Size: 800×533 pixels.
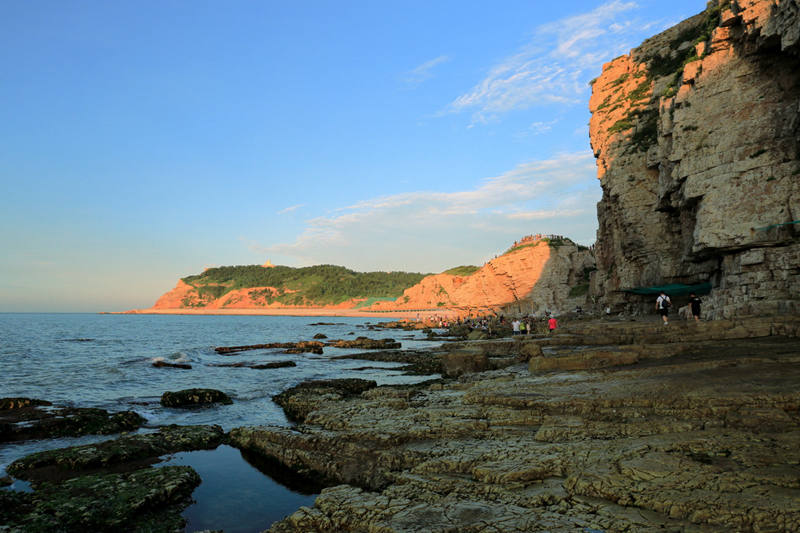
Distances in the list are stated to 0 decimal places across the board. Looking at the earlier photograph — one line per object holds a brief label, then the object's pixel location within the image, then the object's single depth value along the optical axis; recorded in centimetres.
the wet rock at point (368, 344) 3882
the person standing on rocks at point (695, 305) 2097
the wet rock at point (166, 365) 2694
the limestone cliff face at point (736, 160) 1928
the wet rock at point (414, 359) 2273
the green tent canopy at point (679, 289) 3014
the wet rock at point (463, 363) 1914
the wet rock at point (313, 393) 1357
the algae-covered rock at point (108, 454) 845
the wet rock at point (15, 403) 1386
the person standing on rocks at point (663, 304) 2205
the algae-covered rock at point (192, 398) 1540
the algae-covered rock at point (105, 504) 623
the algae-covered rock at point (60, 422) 1130
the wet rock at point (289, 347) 3708
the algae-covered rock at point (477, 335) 3839
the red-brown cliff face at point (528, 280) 7956
